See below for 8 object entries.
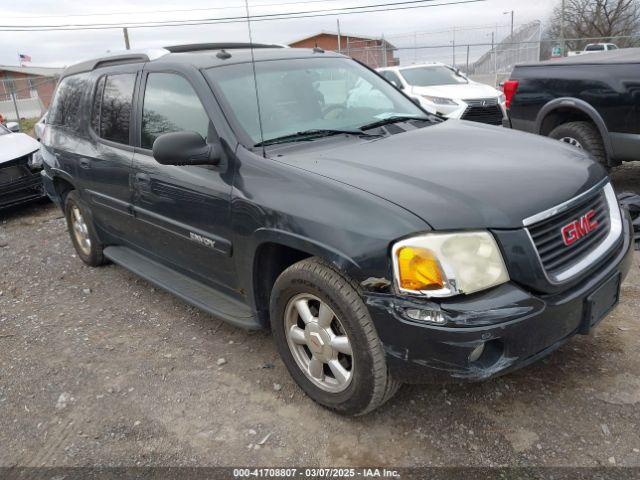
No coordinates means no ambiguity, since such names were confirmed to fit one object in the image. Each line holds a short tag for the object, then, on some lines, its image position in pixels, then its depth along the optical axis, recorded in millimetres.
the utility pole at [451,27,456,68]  22750
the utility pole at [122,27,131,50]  31270
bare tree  42156
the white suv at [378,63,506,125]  10617
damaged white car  7277
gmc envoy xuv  2230
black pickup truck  5305
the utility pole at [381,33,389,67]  22164
